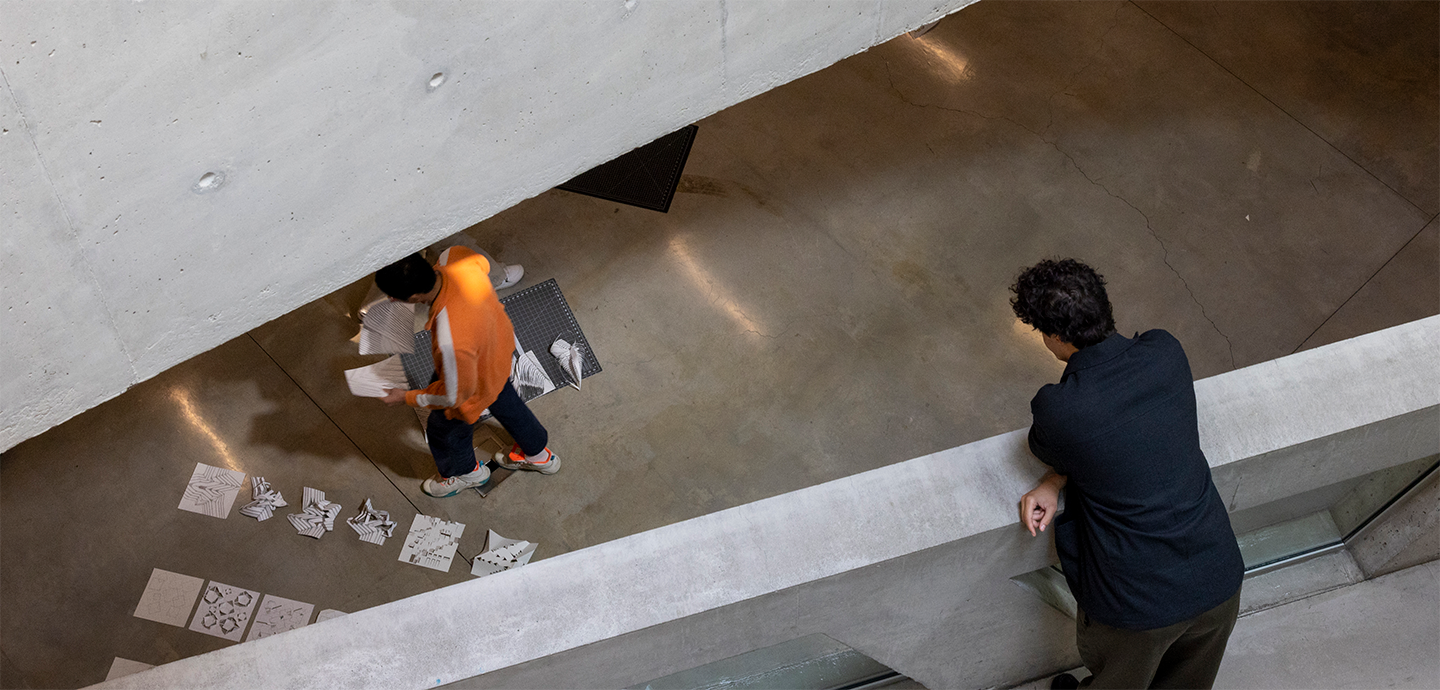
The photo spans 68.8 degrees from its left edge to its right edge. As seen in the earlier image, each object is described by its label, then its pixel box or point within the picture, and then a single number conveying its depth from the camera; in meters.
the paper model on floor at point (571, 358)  4.56
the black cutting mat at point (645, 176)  5.03
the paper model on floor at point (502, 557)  4.20
